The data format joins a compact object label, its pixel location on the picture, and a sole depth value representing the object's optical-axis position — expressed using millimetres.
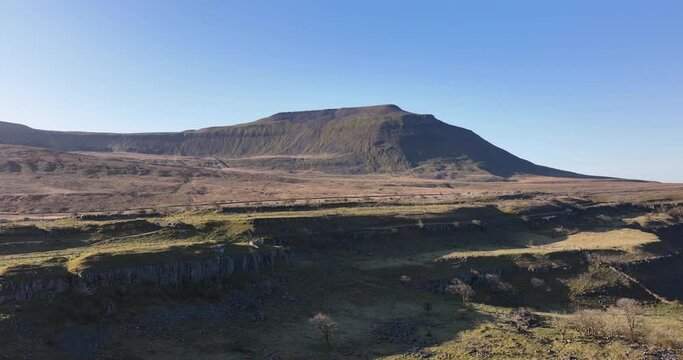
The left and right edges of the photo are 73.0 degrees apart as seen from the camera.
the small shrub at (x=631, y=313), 52344
